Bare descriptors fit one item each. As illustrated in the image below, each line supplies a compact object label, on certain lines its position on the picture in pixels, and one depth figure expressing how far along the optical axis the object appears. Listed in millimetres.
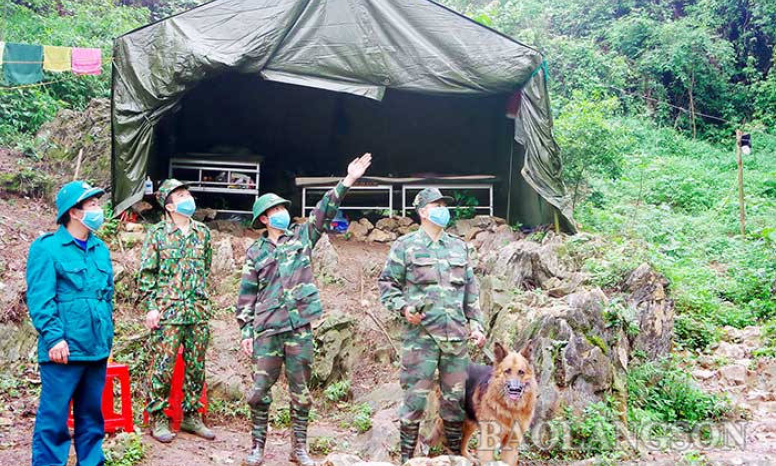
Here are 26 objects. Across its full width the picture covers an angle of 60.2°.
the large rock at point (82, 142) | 9422
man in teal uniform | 3578
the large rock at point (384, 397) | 5586
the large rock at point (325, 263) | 7718
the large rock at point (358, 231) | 9393
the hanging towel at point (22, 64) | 9297
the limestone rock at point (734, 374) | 6836
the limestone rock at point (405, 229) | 9516
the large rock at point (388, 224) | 9570
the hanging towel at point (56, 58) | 9000
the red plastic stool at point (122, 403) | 4547
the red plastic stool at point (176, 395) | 4664
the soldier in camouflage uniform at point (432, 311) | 4184
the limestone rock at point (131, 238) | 7613
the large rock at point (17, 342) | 5815
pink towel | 8992
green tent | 7918
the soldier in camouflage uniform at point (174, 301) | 4523
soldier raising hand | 4250
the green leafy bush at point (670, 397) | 5781
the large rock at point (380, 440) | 4691
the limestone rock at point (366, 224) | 9547
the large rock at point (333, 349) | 6141
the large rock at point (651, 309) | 6305
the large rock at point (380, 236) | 9273
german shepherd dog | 4160
